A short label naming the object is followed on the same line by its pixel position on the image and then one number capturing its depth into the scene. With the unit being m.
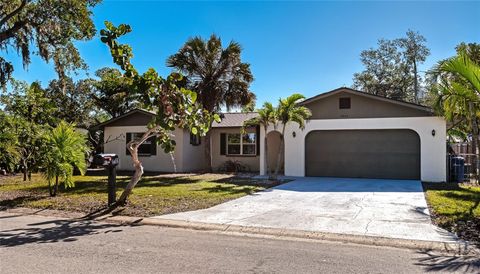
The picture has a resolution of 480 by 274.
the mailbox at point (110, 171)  9.42
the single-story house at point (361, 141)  15.73
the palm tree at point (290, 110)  15.05
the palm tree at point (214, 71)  18.69
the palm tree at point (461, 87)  7.96
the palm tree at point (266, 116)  15.54
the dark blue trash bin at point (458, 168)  15.47
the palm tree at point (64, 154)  10.85
